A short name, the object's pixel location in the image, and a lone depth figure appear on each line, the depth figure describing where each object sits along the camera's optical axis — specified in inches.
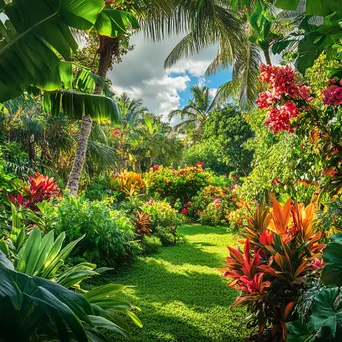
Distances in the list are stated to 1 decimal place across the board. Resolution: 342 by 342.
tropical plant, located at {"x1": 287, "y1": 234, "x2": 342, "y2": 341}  42.4
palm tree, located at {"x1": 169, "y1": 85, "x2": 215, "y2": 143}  909.2
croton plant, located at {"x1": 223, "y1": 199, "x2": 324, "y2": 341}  89.5
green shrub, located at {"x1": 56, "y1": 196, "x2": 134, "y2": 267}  175.8
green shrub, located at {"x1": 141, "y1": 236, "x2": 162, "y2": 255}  237.6
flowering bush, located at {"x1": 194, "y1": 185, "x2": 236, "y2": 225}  398.0
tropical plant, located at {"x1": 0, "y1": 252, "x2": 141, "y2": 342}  45.1
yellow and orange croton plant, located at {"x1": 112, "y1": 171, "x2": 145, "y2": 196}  449.5
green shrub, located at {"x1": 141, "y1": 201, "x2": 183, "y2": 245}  275.6
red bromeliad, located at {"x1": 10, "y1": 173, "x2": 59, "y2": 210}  208.1
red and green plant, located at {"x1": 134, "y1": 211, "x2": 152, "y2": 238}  259.3
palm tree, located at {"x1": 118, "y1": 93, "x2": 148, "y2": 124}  994.6
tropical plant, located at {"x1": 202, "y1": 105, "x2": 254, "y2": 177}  641.6
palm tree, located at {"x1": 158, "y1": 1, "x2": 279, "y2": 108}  293.0
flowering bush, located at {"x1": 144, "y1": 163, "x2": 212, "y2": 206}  456.1
